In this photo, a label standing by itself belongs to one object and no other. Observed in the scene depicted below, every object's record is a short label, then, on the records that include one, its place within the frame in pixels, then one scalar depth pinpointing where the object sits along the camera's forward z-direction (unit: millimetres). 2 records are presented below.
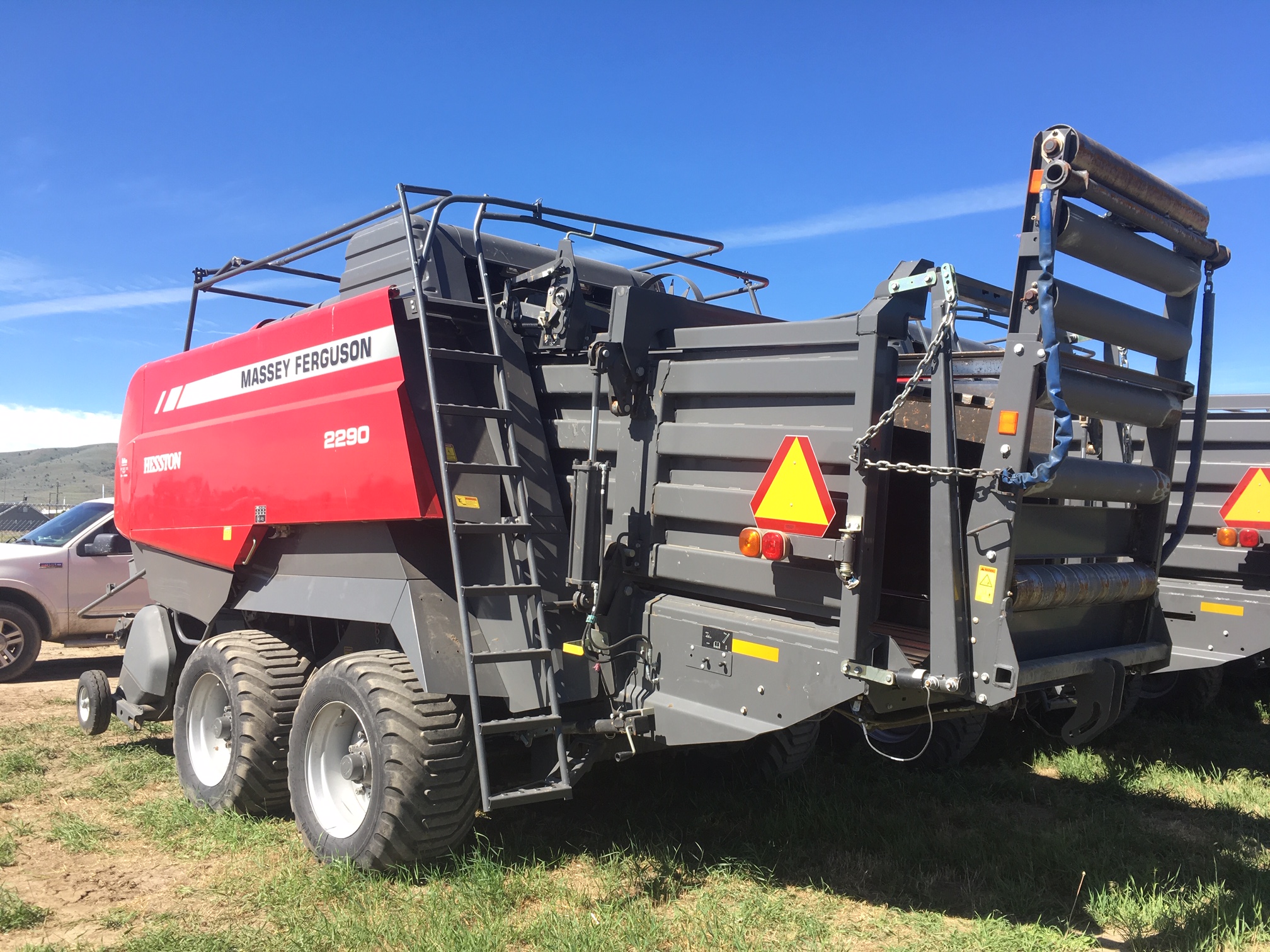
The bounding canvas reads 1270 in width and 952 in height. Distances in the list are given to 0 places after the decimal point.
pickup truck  9508
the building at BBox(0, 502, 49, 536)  19797
